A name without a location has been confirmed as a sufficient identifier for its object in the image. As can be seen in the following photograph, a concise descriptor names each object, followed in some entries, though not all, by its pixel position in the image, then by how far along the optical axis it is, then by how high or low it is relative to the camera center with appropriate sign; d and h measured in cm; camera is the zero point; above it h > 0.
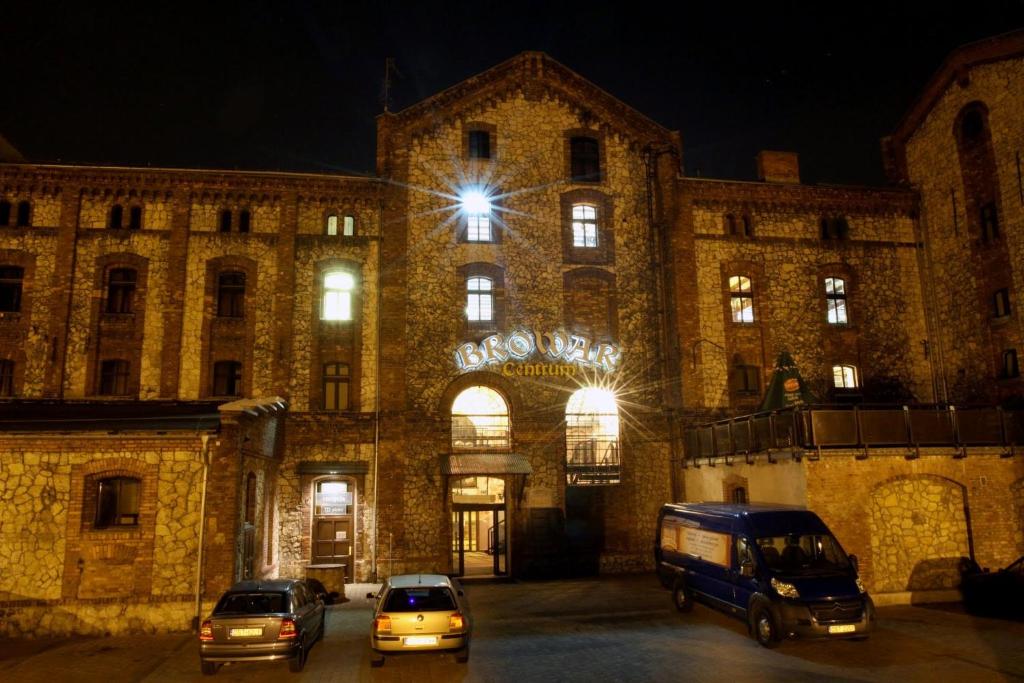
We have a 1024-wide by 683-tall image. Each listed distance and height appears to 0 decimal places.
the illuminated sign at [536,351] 2317 +375
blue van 1306 -215
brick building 2158 +496
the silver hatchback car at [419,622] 1219 -258
